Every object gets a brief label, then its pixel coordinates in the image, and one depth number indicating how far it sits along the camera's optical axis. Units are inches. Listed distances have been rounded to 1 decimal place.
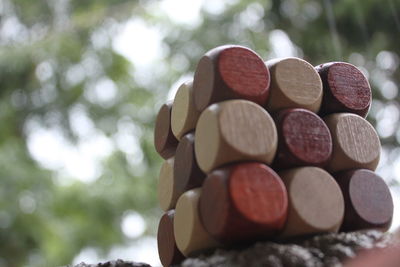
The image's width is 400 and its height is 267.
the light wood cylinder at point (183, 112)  14.3
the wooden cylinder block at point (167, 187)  14.8
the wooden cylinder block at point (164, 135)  15.3
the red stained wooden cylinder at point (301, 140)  13.5
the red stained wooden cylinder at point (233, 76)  13.5
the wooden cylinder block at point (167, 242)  14.7
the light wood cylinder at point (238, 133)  13.1
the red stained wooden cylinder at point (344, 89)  14.3
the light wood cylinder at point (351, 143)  14.0
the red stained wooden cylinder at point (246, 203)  12.9
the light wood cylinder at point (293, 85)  13.8
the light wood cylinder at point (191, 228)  13.6
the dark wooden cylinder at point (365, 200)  13.9
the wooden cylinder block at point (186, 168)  14.0
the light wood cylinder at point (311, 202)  13.3
